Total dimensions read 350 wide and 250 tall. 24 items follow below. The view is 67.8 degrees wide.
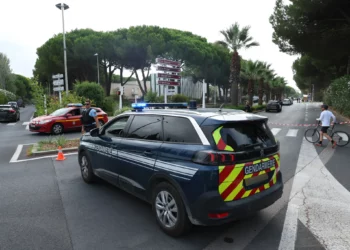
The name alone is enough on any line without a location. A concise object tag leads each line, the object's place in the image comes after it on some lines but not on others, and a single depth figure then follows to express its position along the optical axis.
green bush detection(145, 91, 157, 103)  25.16
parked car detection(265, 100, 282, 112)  30.64
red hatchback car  13.17
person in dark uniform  9.80
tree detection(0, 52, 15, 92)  58.12
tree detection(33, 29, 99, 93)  40.34
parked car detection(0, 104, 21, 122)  20.70
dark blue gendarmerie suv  3.07
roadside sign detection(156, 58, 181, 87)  12.00
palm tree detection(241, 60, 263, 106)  33.22
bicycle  10.12
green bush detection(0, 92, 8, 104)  36.42
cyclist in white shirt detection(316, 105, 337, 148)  10.02
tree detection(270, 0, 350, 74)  18.25
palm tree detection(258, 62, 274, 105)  34.60
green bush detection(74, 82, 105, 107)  23.62
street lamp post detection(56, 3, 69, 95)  20.69
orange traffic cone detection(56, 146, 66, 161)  7.92
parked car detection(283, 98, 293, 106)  51.40
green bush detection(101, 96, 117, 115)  25.25
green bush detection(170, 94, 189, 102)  30.12
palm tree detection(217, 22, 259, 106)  27.64
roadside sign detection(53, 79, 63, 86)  18.23
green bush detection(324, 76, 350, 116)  19.91
